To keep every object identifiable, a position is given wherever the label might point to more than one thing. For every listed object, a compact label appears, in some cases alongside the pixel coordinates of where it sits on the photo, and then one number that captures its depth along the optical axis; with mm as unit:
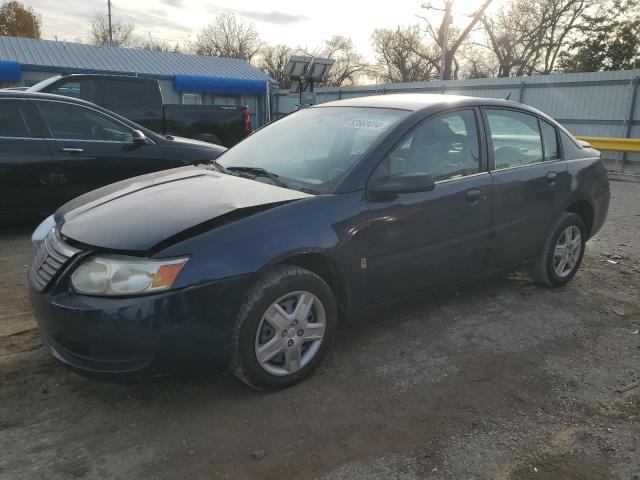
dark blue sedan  2461
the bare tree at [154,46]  53625
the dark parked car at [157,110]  9691
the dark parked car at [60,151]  5625
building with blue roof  20047
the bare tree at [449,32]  27047
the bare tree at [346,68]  51156
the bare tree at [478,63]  37844
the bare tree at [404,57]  42094
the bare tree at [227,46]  54438
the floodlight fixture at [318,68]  13600
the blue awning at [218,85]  21891
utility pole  47344
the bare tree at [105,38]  57362
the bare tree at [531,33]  33750
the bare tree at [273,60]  52372
